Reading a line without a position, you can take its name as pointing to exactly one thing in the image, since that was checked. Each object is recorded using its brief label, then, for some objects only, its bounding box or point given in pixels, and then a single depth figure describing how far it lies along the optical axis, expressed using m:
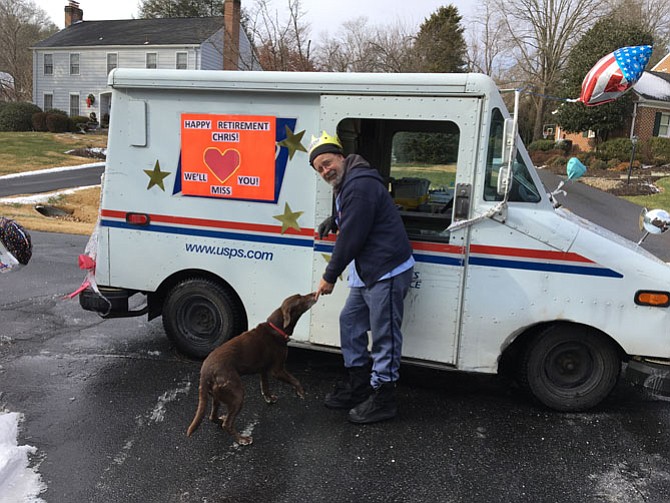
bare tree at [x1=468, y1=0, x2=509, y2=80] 40.50
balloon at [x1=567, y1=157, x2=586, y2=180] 4.73
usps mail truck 3.80
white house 36.75
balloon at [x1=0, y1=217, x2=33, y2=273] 3.53
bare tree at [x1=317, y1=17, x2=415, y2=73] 24.66
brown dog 3.47
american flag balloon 4.90
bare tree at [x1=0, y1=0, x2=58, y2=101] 49.84
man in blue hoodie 3.57
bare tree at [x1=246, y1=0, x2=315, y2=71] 17.44
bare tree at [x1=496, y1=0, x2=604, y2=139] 40.44
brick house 28.31
